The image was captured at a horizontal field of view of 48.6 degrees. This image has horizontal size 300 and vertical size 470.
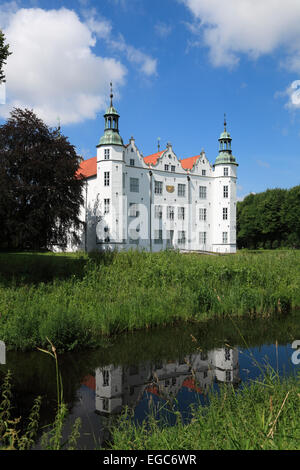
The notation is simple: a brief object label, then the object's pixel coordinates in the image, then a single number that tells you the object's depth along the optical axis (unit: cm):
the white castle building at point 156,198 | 3997
